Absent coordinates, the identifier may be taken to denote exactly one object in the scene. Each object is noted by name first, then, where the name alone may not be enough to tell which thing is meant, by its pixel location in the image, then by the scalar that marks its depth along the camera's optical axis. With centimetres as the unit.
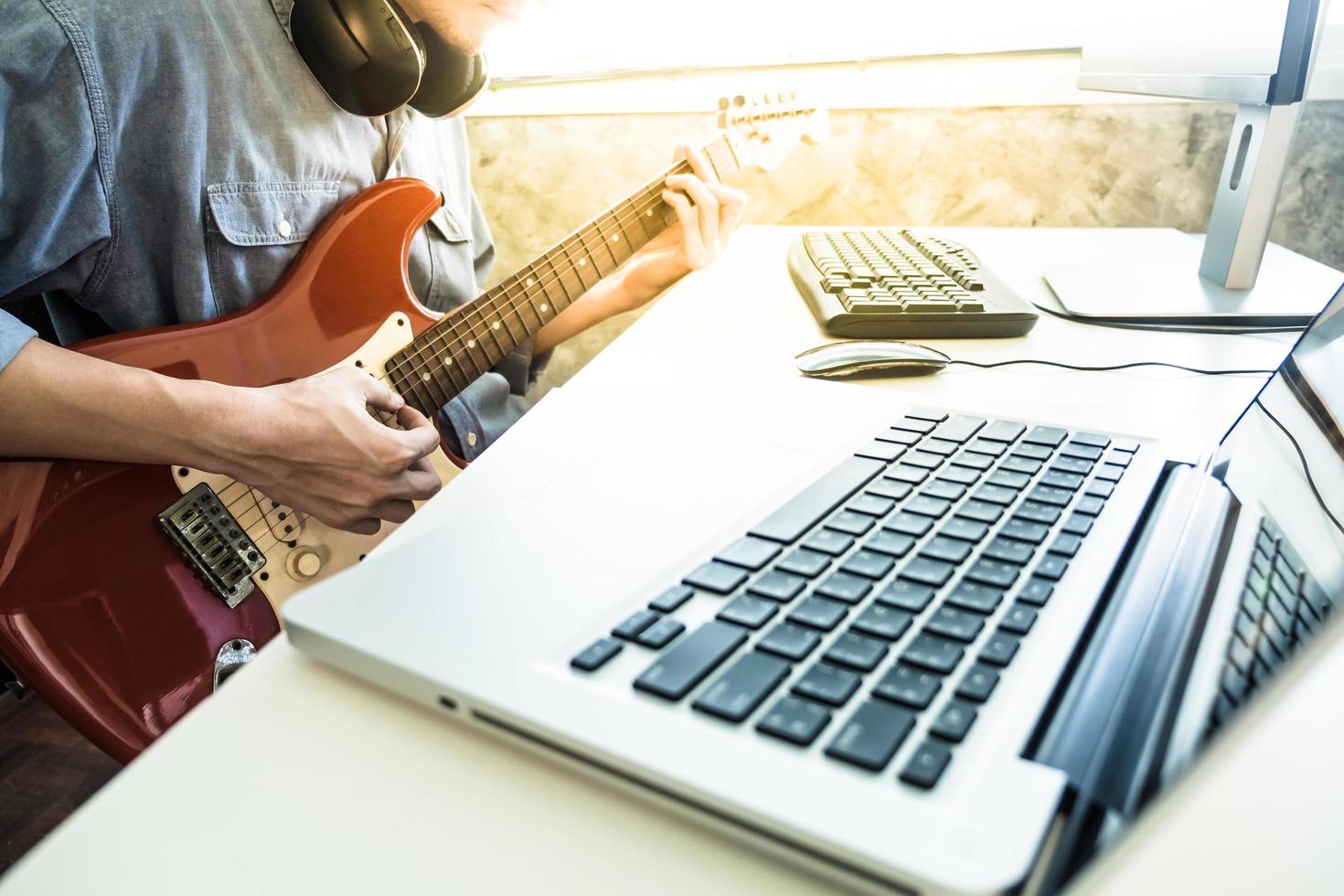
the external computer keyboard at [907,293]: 72
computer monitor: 71
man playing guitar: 63
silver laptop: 22
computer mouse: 63
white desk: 23
